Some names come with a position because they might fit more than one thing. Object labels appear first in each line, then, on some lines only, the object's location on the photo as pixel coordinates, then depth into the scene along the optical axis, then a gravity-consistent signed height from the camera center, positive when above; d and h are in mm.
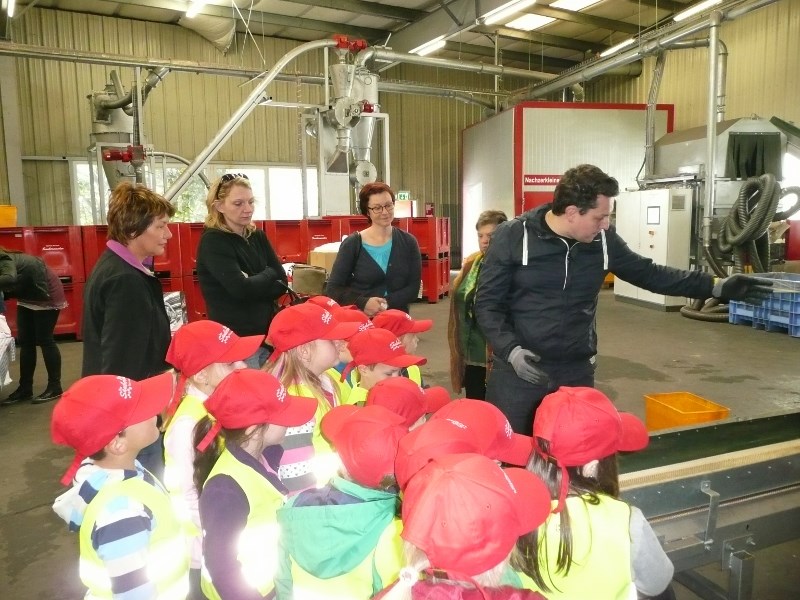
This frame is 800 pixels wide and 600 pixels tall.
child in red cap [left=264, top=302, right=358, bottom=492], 1741 -485
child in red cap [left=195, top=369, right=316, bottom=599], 1303 -591
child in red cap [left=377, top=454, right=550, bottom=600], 820 -430
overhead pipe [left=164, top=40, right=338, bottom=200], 7604 +1094
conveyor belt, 1944 -781
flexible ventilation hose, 6664 -157
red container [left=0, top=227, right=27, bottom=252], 6578 -168
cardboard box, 5105 -362
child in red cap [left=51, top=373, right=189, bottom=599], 1199 -582
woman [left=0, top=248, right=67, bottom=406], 4355 -656
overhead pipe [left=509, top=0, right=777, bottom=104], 7691 +2455
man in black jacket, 2094 -302
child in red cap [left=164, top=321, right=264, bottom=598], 1621 -508
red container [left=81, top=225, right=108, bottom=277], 6887 -258
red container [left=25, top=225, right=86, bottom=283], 6699 -302
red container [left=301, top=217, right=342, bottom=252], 7922 -192
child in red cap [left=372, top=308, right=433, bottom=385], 2516 -448
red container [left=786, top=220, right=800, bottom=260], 10008 -524
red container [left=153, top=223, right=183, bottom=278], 7117 -477
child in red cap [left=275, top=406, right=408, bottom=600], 1132 -589
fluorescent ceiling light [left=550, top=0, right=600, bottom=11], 10148 +3546
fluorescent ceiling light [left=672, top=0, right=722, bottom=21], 8446 +2968
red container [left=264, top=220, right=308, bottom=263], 7922 -304
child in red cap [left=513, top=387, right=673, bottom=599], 1134 -588
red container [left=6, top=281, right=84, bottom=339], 6891 -1051
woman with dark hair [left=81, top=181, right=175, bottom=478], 1858 -254
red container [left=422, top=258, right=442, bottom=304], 8988 -954
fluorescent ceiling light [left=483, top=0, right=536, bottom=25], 8172 +2876
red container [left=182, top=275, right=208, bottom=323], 7266 -973
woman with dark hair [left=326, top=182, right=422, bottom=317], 2736 -205
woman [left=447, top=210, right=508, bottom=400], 2887 -557
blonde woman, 2336 -203
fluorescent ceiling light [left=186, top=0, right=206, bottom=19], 9273 +3303
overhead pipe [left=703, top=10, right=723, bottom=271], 7559 +984
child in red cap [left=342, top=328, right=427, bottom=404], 2117 -499
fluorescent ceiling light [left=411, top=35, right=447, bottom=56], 10194 +2931
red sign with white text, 10703 +618
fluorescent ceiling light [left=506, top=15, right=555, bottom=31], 10883 +3529
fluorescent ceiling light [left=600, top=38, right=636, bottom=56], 9469 +2665
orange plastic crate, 2857 -973
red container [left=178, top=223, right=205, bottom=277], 7219 -304
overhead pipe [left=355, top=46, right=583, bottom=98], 9547 +2652
